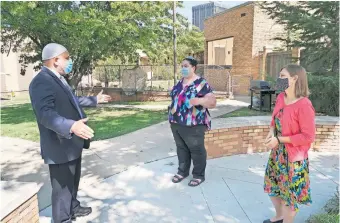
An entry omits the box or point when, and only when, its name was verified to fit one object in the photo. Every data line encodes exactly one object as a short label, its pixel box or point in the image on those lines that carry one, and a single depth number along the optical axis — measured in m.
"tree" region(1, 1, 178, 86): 8.80
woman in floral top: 3.76
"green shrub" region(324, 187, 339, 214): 3.03
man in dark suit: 2.47
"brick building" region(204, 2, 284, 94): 14.55
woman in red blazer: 2.56
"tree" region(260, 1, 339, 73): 6.89
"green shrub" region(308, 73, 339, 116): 6.51
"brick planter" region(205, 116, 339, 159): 5.19
